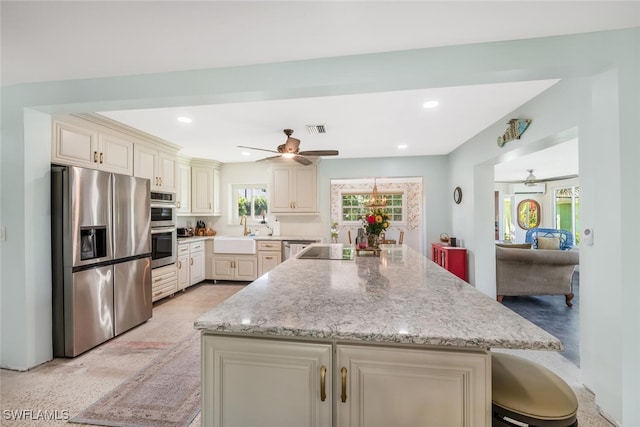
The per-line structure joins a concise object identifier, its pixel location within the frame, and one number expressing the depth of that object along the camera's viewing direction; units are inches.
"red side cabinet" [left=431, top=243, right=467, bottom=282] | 161.2
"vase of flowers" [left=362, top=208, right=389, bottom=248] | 102.3
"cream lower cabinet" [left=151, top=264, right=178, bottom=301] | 147.4
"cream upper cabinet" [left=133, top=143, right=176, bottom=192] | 136.6
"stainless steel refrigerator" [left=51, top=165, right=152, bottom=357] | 93.0
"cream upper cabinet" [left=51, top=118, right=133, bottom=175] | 98.6
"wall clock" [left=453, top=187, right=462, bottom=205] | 170.7
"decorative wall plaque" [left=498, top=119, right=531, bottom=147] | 102.0
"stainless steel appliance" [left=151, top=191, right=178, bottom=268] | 146.1
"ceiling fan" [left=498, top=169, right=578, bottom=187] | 265.9
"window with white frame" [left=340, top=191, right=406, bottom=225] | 284.5
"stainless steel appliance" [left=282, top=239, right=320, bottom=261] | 189.2
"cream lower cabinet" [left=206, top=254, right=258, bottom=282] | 193.8
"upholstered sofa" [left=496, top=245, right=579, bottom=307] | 145.0
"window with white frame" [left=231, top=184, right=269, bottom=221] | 224.7
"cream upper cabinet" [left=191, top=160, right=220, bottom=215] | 200.5
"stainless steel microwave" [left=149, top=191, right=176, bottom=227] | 146.6
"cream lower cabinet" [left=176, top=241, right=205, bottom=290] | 171.6
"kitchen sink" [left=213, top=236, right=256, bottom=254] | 192.3
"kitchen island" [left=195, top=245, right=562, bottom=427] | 34.7
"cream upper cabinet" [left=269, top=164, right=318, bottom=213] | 200.2
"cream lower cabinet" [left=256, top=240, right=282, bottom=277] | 191.6
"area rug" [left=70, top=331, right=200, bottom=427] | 67.0
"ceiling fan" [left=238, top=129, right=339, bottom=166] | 125.9
